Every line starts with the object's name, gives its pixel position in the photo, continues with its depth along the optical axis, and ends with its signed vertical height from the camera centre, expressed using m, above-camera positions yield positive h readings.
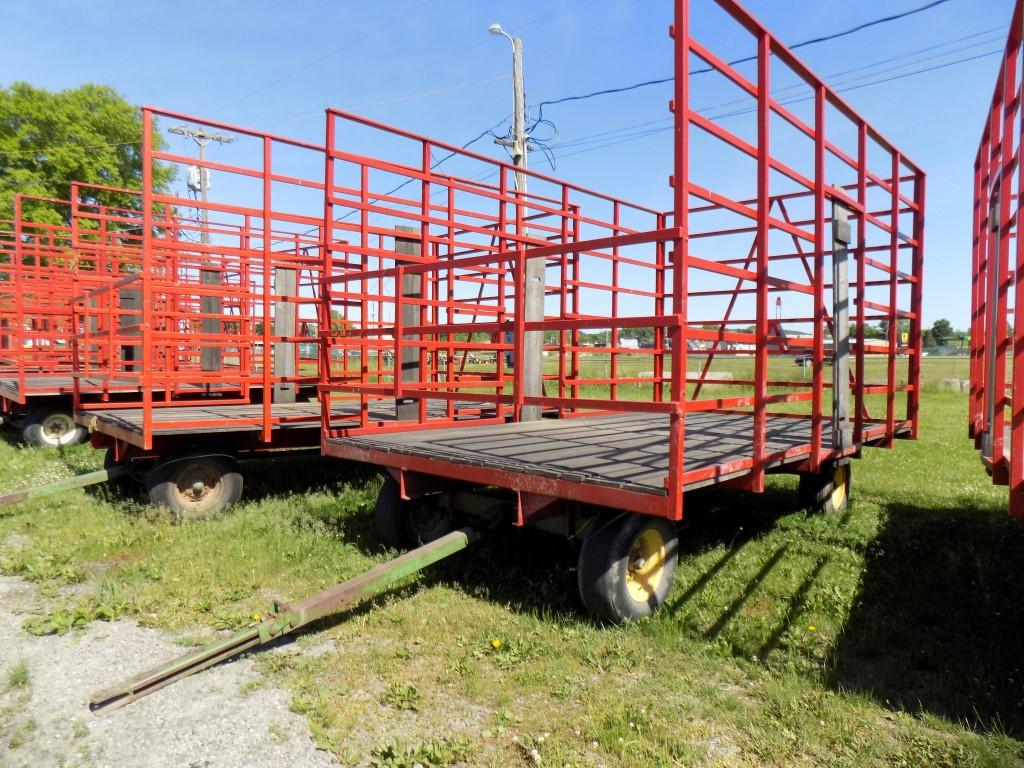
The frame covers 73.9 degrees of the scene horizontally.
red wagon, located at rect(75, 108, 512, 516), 5.81 -0.57
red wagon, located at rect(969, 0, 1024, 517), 3.04 +0.42
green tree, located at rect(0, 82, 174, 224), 25.95 +8.66
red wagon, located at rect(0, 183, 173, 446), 9.62 +0.11
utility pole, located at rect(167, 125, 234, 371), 9.45 +0.63
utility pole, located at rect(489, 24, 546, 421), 6.81 +0.16
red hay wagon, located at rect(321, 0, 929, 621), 3.73 -0.22
